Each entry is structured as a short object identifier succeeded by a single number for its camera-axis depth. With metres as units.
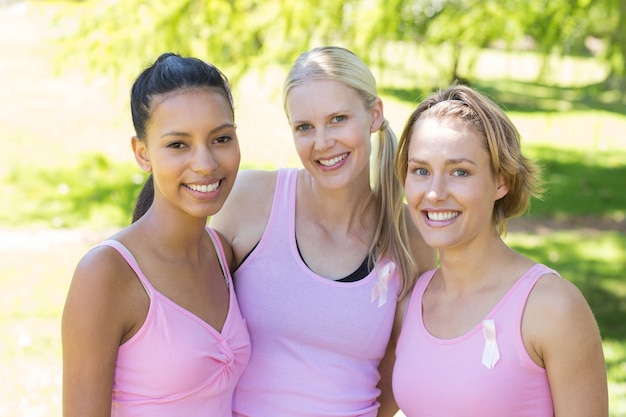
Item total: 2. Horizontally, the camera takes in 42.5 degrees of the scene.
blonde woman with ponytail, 3.04
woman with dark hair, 2.43
